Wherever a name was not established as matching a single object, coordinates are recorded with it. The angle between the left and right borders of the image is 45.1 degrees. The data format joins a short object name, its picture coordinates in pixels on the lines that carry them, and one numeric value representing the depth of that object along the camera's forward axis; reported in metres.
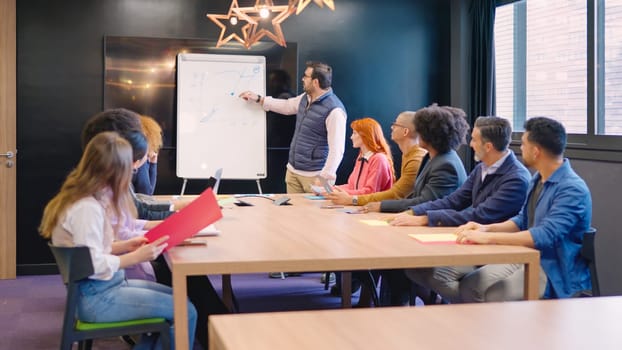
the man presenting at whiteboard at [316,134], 5.57
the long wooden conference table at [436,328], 1.51
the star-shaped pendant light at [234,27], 6.29
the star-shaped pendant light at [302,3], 3.80
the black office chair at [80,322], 2.49
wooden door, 5.74
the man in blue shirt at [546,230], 2.96
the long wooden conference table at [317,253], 2.52
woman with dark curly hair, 3.97
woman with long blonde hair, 2.55
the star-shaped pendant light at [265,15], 4.25
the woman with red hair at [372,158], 4.68
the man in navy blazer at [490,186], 3.50
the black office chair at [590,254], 3.05
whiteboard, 6.12
